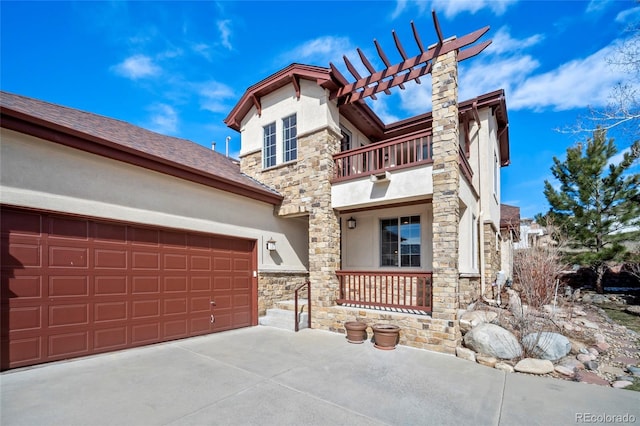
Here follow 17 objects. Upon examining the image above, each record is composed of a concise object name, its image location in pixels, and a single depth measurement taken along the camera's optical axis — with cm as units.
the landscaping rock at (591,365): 556
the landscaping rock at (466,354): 609
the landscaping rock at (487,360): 576
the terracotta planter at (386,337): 673
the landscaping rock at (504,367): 550
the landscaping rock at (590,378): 498
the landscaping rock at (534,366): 532
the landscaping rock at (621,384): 479
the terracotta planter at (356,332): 718
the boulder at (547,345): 584
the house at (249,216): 538
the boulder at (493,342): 589
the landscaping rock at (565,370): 520
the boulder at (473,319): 688
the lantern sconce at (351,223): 1068
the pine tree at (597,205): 1393
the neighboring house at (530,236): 1127
